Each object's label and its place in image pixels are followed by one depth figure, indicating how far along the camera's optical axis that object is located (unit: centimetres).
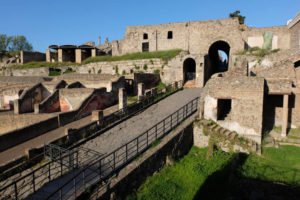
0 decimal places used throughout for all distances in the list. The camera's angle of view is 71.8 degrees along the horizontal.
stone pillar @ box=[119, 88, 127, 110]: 1508
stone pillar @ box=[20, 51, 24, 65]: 3891
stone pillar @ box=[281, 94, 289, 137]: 1196
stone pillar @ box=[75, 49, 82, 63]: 3559
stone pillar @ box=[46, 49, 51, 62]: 3916
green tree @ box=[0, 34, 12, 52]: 5744
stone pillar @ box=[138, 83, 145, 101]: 1661
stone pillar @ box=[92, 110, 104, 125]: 1264
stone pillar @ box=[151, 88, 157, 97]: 1764
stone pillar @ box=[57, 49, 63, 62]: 3656
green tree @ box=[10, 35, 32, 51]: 6252
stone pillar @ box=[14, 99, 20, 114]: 1761
